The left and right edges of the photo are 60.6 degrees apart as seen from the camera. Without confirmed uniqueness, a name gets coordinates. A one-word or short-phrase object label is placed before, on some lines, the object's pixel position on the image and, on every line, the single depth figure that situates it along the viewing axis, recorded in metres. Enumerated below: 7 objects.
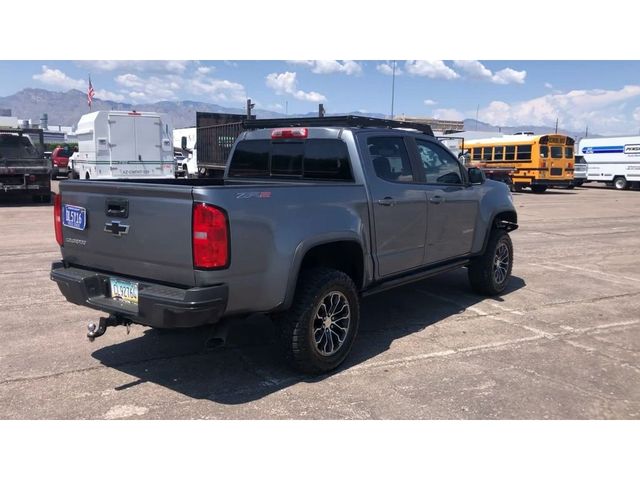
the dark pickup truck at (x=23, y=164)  16.09
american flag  43.79
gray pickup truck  3.51
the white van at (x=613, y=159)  31.05
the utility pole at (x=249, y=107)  18.41
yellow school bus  26.30
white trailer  18.56
